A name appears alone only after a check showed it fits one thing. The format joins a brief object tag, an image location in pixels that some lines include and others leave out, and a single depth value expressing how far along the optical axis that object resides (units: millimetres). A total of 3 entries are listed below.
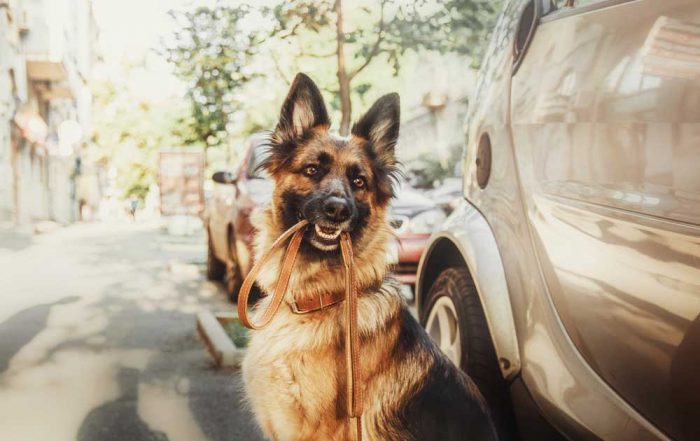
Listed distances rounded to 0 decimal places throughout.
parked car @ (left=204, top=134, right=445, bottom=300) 6977
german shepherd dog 2334
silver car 1652
